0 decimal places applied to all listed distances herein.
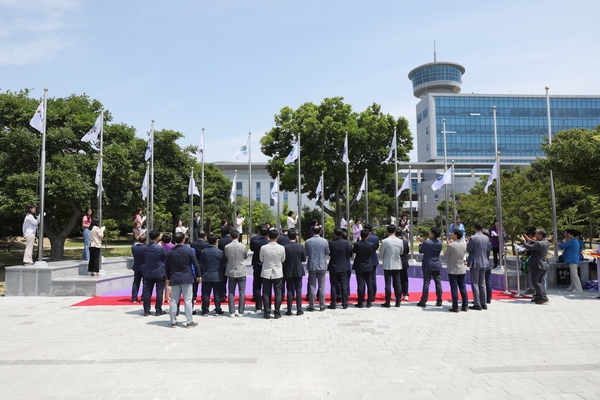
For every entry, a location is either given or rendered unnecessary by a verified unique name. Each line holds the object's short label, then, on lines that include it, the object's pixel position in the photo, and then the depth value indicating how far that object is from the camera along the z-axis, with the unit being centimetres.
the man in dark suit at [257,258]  962
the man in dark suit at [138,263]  1021
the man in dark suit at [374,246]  1010
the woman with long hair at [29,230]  1202
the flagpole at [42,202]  1172
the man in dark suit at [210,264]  905
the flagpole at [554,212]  1682
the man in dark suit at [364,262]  994
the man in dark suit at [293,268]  927
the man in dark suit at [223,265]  939
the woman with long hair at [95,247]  1223
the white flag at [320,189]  2647
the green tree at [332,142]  3097
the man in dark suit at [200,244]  1020
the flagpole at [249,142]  2194
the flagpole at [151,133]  1764
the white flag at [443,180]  1767
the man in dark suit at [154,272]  924
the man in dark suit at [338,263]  978
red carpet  1082
